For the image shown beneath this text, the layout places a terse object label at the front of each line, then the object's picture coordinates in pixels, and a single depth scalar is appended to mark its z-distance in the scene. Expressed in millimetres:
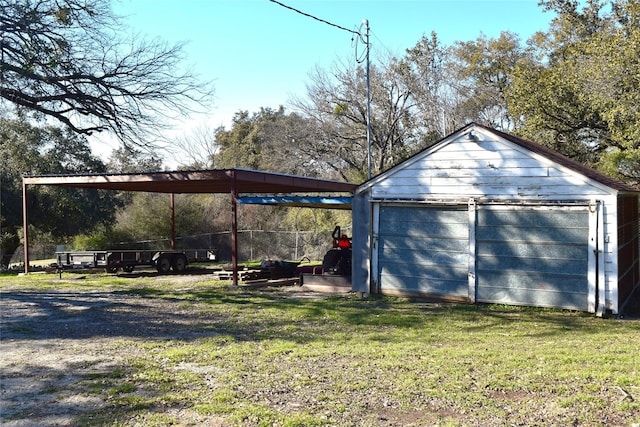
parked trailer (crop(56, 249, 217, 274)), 18922
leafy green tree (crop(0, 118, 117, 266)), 25703
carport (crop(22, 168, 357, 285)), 14648
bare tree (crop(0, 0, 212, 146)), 14297
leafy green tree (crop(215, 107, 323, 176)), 36625
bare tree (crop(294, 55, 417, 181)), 36375
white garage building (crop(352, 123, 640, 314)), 11281
